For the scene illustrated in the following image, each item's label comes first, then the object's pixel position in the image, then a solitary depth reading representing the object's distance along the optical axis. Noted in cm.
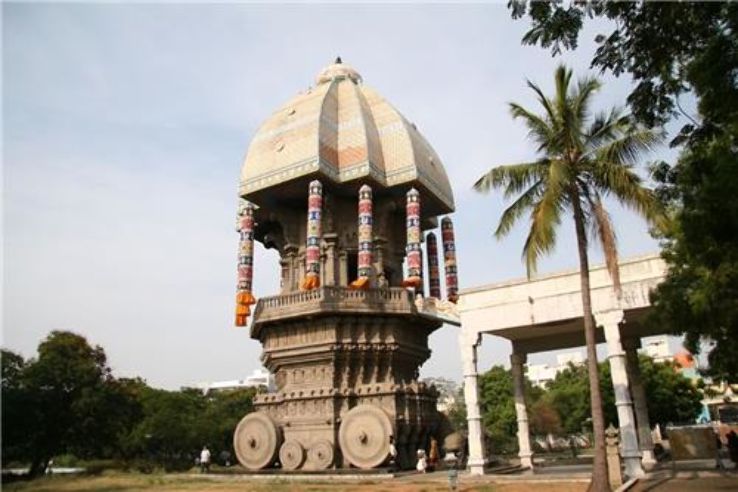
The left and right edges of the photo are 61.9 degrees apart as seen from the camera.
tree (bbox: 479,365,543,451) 5606
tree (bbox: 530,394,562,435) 5934
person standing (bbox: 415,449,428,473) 2527
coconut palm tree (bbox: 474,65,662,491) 1556
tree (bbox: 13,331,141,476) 3394
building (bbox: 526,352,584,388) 13338
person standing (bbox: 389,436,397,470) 2538
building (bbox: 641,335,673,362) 11056
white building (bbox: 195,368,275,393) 14462
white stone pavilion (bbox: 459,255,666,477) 1862
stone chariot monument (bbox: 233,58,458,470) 2816
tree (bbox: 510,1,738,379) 914
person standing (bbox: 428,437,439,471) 2619
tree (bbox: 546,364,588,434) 5434
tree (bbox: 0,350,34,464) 3198
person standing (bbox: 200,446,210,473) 3123
